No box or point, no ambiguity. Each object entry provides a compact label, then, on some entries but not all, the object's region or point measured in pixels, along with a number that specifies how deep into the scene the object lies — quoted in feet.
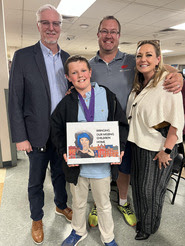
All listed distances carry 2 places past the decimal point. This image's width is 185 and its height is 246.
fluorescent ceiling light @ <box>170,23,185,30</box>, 19.07
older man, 4.87
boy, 4.44
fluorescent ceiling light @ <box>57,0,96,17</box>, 13.46
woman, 4.40
